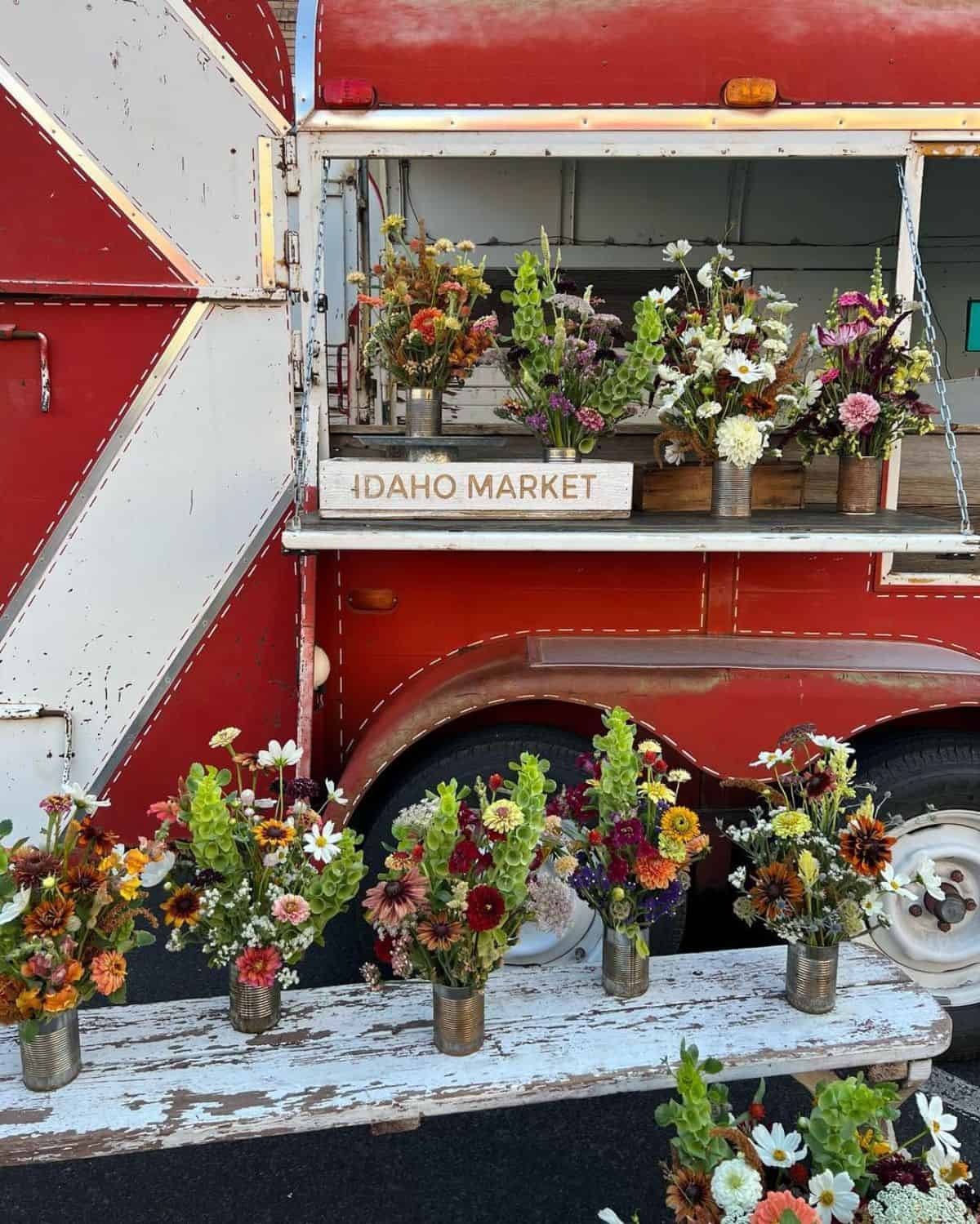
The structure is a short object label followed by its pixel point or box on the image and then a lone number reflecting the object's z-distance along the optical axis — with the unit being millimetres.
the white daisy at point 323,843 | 1854
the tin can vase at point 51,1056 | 1738
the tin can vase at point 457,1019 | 1849
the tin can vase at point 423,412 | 2584
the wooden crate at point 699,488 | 2709
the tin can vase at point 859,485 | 2529
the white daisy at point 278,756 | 2000
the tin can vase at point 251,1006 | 1915
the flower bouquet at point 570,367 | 2459
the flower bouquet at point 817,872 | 1974
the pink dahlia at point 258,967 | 1800
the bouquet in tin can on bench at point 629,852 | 1950
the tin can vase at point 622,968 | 2037
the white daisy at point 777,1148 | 1505
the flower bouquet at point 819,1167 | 1410
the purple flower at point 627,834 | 1957
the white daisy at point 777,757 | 2074
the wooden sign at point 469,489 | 2326
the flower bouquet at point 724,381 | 2398
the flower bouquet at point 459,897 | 1769
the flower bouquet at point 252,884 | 1842
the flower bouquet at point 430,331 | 2521
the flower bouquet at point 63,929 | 1689
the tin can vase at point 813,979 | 2010
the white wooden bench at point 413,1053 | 1702
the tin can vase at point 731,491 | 2471
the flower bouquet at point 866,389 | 2469
